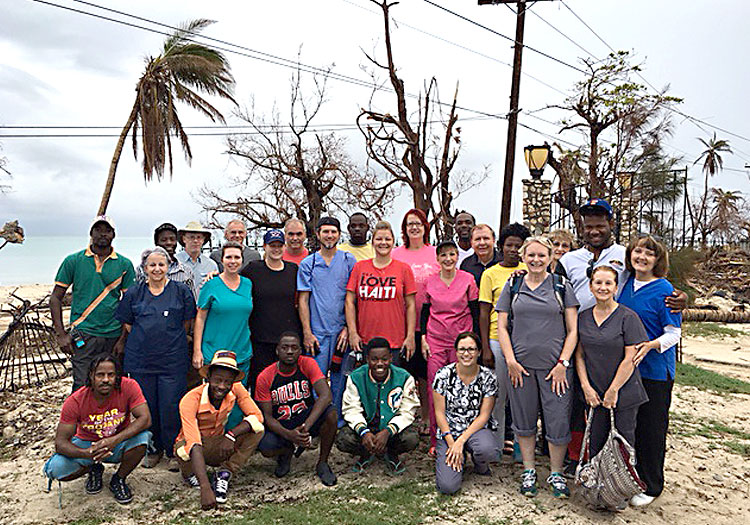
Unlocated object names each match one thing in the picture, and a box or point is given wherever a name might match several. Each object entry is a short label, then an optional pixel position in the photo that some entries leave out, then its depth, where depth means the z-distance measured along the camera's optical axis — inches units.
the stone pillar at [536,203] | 628.7
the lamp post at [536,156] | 504.7
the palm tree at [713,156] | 1443.2
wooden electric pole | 419.8
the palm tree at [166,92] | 653.3
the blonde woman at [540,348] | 168.2
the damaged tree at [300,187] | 606.2
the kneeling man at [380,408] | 187.2
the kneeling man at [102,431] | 166.9
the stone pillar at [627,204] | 656.1
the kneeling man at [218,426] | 171.9
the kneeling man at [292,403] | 185.8
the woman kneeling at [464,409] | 179.9
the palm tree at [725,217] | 1200.8
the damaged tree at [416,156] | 440.1
